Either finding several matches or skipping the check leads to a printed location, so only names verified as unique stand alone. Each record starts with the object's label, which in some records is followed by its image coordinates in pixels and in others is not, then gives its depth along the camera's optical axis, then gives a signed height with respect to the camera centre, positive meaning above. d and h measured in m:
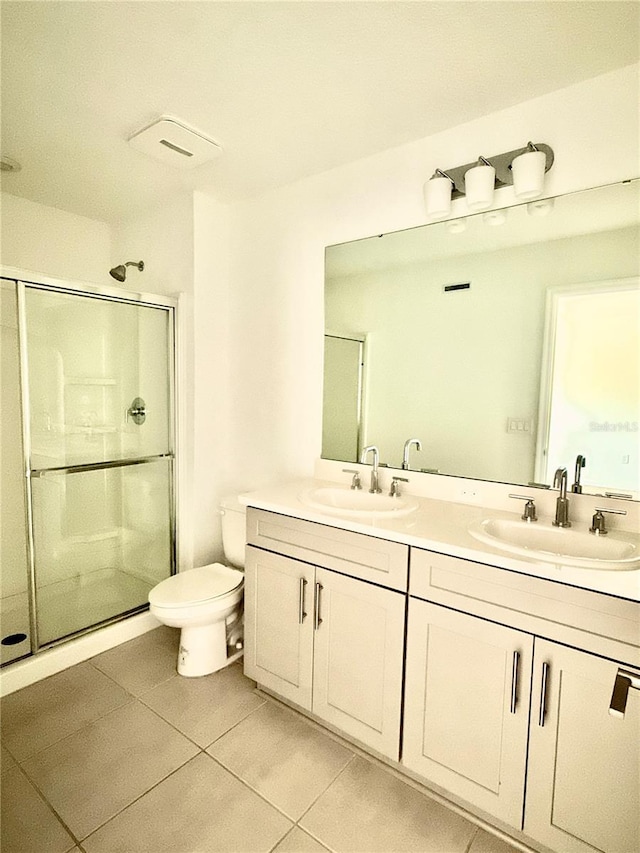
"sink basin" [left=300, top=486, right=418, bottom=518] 1.74 -0.46
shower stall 2.15 -0.38
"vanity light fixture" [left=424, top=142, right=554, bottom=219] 1.56 +0.79
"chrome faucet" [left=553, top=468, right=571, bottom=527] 1.52 -0.37
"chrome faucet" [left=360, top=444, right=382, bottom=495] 1.98 -0.37
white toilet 1.98 -0.96
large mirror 1.53 +0.20
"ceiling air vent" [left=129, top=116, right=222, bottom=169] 1.81 +1.03
